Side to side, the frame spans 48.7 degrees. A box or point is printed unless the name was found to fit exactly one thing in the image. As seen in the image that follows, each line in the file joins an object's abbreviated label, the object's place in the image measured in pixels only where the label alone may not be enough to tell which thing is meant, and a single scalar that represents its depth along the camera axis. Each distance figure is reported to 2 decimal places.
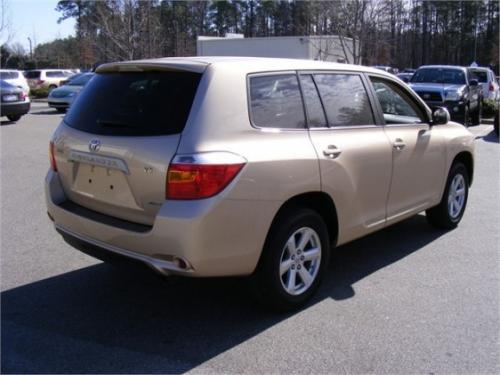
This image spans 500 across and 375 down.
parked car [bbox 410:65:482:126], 16.50
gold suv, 3.37
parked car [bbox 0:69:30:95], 24.00
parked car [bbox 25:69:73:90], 35.88
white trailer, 25.40
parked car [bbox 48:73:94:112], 21.86
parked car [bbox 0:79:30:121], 17.50
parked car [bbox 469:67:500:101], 22.41
